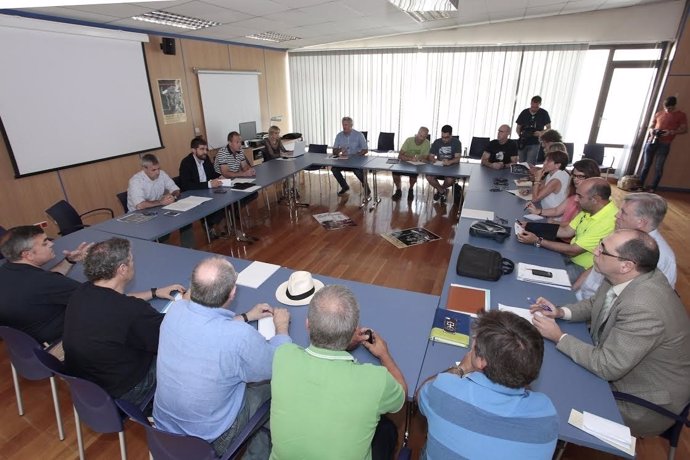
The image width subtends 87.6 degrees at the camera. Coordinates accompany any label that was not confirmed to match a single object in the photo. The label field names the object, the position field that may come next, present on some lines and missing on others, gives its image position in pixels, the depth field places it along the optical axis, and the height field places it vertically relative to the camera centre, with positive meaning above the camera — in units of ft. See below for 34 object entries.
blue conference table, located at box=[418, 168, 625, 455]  4.85 -3.92
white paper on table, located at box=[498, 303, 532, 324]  6.71 -3.80
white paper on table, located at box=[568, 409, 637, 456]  4.37 -3.94
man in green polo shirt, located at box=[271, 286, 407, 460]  3.99 -3.18
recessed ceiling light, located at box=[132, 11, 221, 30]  15.26 +3.47
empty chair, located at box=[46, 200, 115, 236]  11.98 -3.77
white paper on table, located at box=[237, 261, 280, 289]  7.97 -3.79
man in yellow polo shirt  8.42 -2.94
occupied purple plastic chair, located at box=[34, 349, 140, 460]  5.29 -4.43
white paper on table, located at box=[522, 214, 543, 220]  11.98 -3.72
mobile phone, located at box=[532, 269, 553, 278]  8.02 -3.70
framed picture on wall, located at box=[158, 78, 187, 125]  19.99 -0.07
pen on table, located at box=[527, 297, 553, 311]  6.68 -3.65
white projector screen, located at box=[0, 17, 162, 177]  13.73 +0.16
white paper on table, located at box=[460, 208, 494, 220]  11.91 -3.67
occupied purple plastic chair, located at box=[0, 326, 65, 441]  6.04 -4.42
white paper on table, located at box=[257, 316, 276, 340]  6.26 -3.85
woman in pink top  10.18 -3.13
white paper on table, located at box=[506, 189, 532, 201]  13.74 -3.55
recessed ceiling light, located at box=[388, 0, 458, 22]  15.10 +3.95
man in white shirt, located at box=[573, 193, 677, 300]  7.09 -2.25
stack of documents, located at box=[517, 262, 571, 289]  7.79 -3.74
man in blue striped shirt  3.67 -3.05
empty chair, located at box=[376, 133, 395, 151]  26.12 -2.88
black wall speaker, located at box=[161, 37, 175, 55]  19.08 +2.74
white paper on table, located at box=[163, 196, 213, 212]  12.79 -3.60
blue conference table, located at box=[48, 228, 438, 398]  5.98 -3.86
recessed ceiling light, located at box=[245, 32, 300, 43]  21.97 +3.80
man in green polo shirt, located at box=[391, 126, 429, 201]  20.62 -2.76
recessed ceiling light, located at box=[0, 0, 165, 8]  11.52 +3.07
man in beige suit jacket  5.20 -3.38
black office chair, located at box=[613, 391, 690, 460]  5.37 -4.50
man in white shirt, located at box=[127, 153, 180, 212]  13.05 -3.15
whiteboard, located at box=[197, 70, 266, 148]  22.79 -0.08
